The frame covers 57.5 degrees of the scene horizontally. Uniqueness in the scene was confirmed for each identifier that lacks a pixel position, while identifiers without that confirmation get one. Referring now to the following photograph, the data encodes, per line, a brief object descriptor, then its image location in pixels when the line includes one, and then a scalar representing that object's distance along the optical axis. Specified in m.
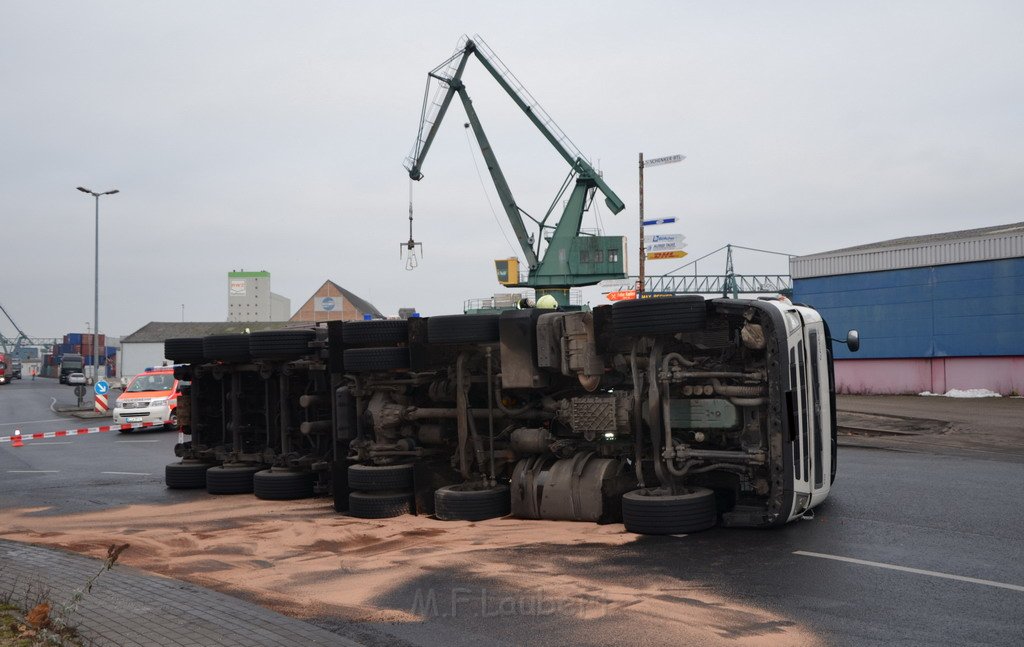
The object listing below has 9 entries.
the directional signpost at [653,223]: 37.24
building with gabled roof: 108.88
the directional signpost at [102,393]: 33.53
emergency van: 27.08
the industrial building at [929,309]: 33.59
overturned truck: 8.92
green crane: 43.34
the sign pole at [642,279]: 33.10
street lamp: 44.41
